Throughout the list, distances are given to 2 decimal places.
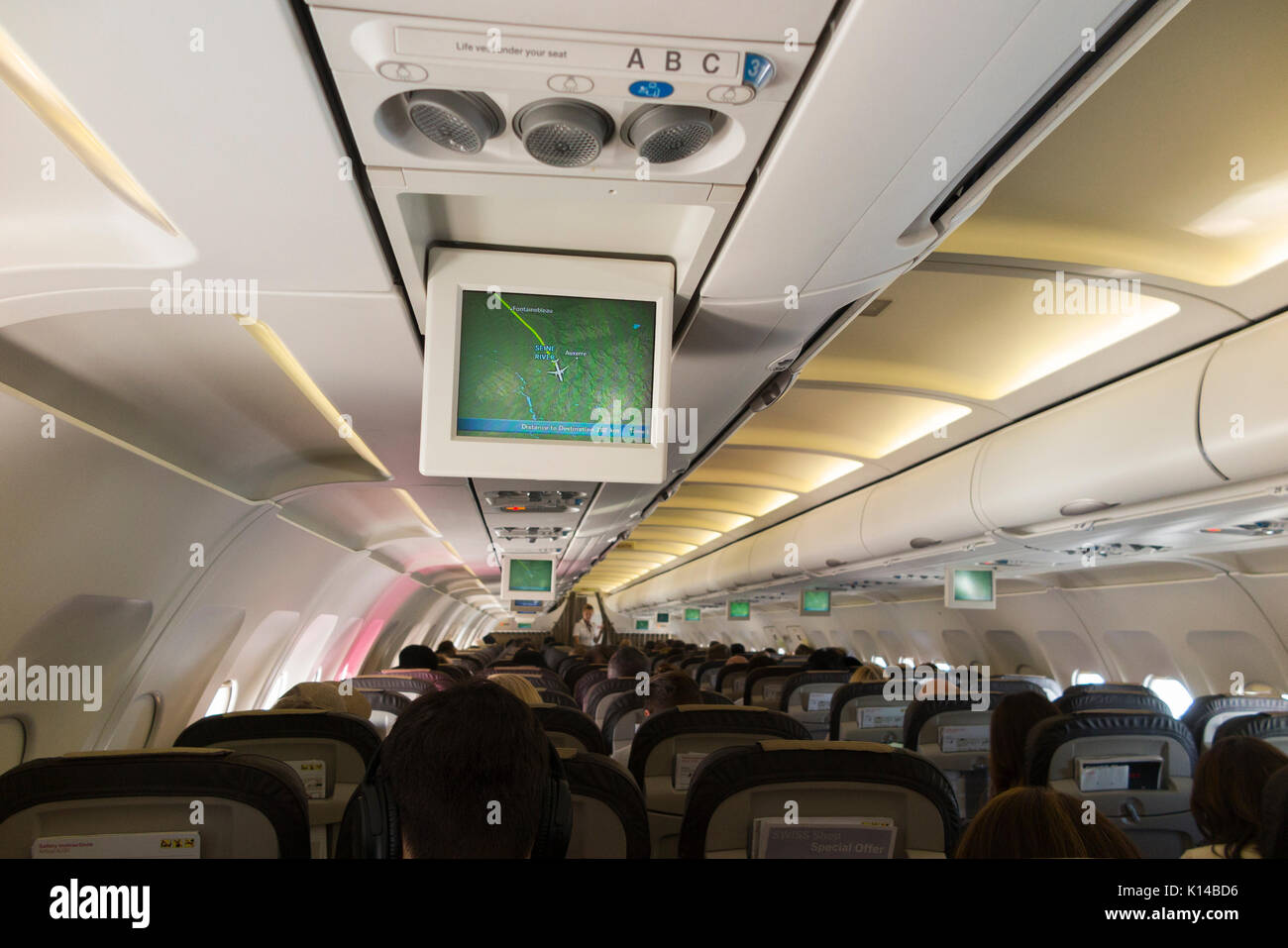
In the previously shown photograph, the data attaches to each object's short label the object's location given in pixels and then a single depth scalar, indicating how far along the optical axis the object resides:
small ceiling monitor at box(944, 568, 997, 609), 9.20
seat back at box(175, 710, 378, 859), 3.79
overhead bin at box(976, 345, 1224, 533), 4.24
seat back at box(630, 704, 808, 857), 4.41
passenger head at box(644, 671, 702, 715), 5.89
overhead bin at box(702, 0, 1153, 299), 1.69
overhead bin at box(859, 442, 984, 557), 6.66
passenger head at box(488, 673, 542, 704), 5.63
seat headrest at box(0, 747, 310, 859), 2.29
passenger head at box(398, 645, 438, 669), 10.28
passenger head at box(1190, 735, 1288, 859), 3.11
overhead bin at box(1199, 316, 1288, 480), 3.57
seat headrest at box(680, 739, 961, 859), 2.72
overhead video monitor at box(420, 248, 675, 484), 3.04
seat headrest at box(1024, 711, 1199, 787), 4.39
